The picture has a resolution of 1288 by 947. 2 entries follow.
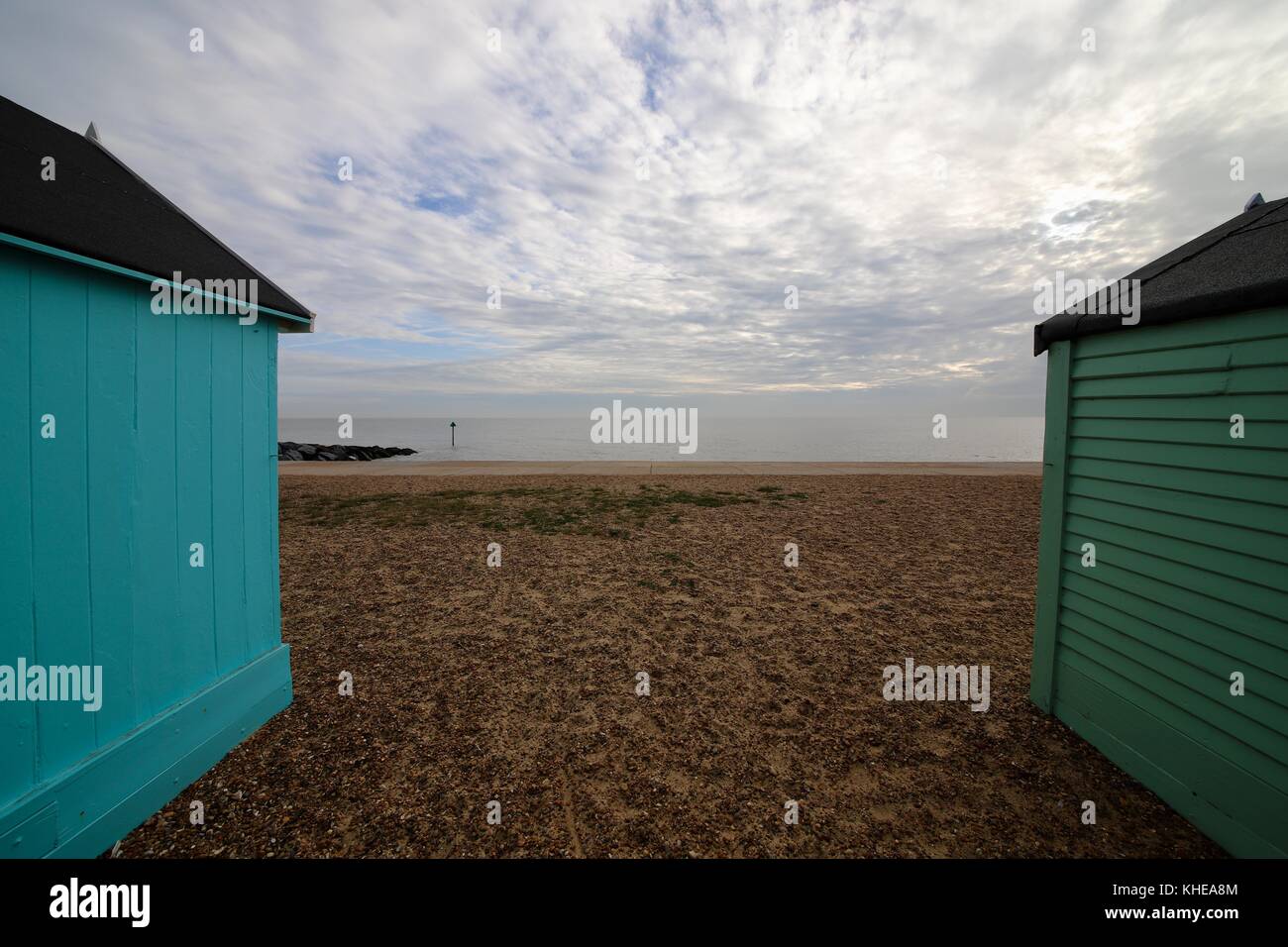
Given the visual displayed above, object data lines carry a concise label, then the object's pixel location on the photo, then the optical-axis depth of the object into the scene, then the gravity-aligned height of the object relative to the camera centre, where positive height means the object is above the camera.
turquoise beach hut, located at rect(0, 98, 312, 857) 2.54 -0.28
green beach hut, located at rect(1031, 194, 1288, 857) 2.81 -0.44
